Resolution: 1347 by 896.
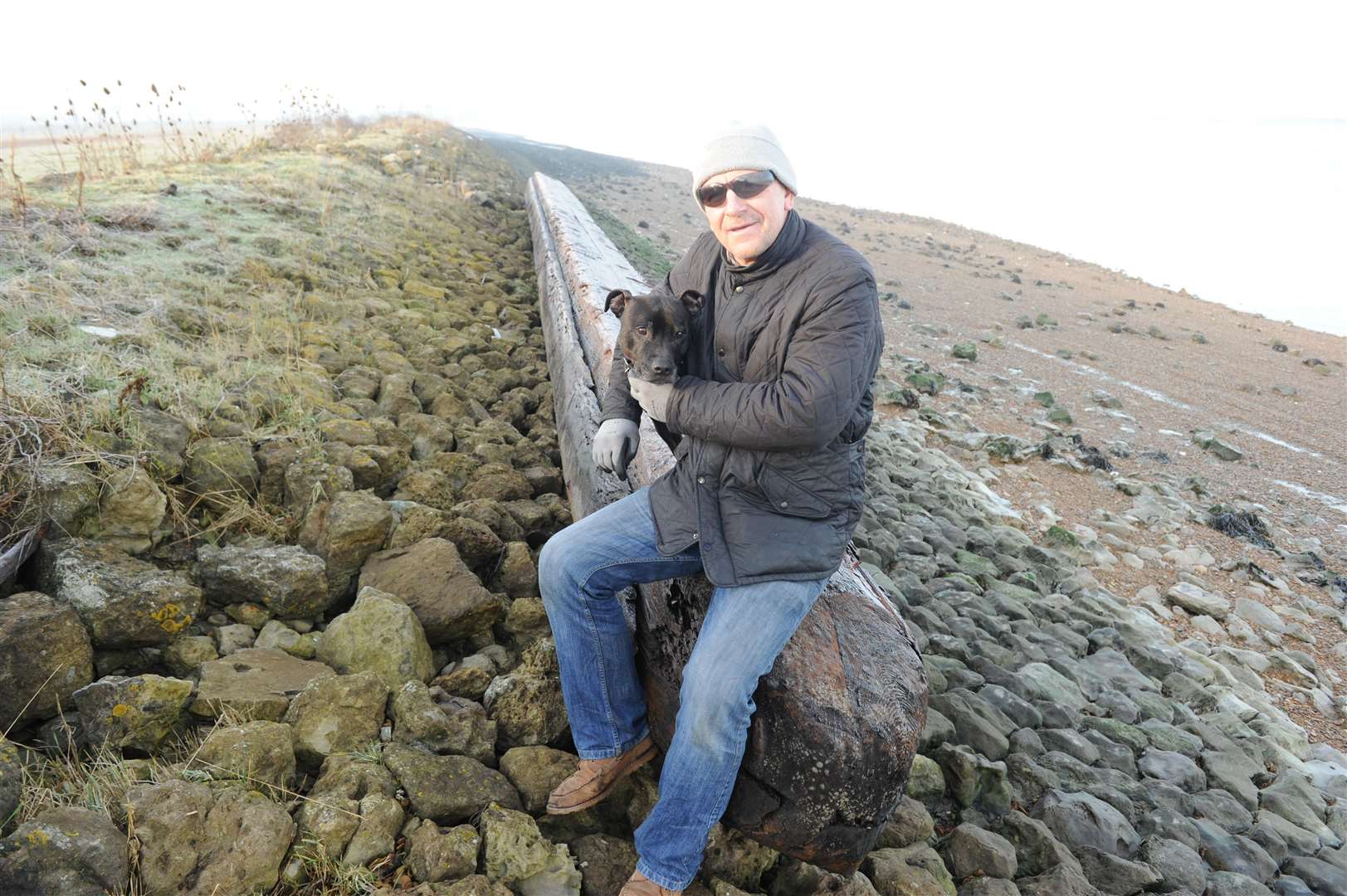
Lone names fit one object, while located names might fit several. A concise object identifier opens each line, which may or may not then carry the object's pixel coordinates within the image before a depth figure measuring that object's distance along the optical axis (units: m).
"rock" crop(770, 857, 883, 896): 2.12
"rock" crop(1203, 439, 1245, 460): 6.63
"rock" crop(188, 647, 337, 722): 2.16
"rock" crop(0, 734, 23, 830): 1.71
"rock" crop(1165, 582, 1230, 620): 4.26
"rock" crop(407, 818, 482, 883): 1.85
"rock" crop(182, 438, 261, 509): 3.00
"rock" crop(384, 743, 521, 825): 2.02
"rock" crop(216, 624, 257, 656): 2.47
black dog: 2.33
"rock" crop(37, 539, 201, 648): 2.28
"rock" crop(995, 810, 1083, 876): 2.44
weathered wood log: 1.95
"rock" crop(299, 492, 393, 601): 2.86
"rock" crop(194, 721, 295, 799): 1.96
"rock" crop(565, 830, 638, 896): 2.03
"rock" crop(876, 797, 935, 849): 2.40
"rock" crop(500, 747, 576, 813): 2.21
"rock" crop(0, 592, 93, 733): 2.04
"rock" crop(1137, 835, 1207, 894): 2.45
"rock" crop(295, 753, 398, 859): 1.86
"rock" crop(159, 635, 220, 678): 2.35
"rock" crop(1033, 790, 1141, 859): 2.59
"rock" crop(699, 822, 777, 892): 2.17
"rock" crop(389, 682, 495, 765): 2.24
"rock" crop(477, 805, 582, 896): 1.91
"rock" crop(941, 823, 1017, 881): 2.37
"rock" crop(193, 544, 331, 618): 2.62
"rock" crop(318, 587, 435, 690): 2.46
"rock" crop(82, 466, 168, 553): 2.61
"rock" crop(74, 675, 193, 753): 2.02
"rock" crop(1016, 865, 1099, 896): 2.31
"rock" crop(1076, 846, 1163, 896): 2.40
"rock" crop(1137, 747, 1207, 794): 2.96
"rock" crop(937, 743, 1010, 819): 2.65
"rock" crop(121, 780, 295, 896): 1.71
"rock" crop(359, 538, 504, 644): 2.73
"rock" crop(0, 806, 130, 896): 1.57
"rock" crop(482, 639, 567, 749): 2.42
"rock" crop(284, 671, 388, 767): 2.13
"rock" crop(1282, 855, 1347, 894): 2.58
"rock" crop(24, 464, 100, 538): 2.52
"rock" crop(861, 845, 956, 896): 2.16
